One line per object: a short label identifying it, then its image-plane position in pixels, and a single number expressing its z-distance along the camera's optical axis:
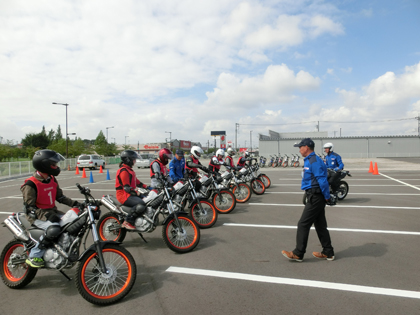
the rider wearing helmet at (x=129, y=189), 5.09
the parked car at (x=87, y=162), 31.86
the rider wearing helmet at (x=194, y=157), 8.36
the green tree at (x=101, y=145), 66.25
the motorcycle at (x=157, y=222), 5.00
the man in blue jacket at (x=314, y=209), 4.54
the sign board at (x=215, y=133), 49.50
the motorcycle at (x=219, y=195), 8.05
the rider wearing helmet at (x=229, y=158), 10.21
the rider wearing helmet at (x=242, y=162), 11.70
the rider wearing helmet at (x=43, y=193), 3.87
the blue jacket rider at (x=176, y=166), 7.90
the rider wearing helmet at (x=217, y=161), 9.49
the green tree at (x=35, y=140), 80.31
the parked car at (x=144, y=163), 32.62
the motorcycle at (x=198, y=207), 6.54
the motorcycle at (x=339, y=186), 9.25
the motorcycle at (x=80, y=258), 3.41
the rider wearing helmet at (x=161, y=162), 6.62
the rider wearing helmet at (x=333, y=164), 9.25
